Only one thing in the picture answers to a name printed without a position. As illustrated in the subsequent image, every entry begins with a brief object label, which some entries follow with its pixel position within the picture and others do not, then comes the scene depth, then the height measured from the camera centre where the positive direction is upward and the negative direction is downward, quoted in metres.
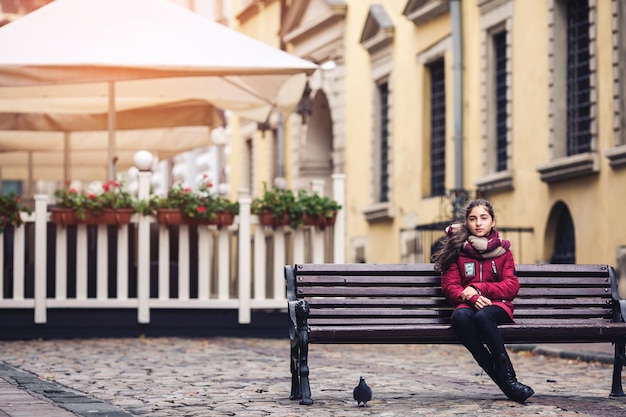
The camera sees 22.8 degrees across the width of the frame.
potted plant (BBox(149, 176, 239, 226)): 14.85 +0.77
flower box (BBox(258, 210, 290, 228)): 14.98 +0.65
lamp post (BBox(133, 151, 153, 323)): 14.88 +0.29
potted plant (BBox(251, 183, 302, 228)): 14.98 +0.75
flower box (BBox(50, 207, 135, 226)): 14.73 +0.68
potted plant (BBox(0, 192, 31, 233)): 14.64 +0.74
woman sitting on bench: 8.72 +0.04
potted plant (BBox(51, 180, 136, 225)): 14.73 +0.77
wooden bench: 8.64 -0.14
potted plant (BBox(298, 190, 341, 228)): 15.02 +0.74
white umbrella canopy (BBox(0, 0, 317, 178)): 14.43 +2.24
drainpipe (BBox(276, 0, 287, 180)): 29.33 +2.97
